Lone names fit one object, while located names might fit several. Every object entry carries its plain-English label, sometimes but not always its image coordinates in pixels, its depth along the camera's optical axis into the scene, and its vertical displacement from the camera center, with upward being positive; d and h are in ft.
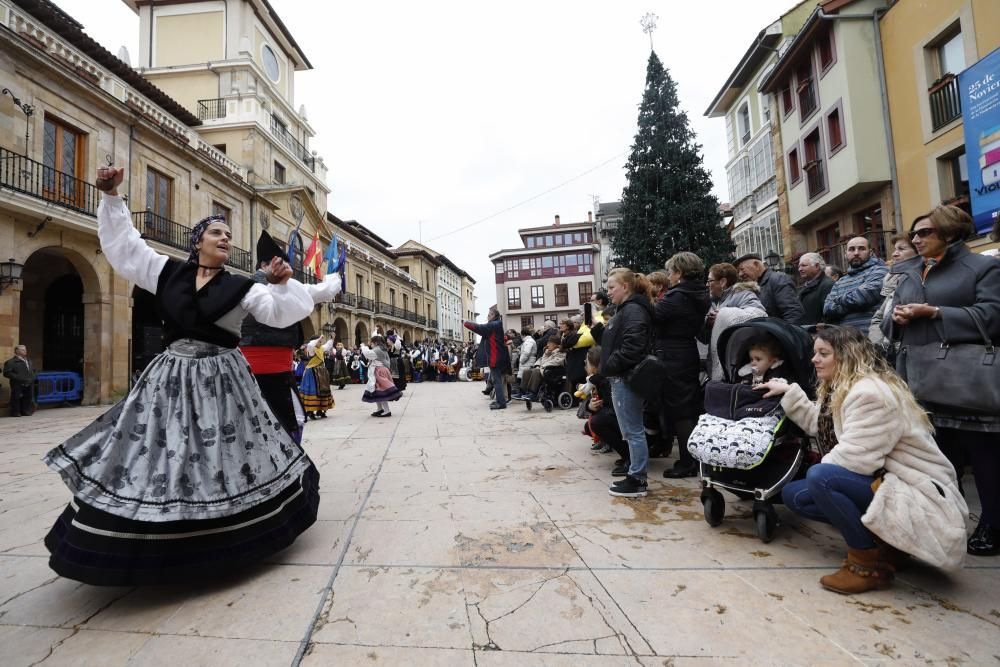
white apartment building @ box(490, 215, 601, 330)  181.16 +30.99
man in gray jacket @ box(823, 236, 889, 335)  13.46 +1.47
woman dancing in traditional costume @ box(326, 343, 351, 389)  55.11 +0.11
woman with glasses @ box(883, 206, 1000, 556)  8.13 +0.50
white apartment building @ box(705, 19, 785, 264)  59.06 +26.31
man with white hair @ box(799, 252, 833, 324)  15.99 +1.93
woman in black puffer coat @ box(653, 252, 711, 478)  13.65 +0.16
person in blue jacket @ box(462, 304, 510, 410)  31.35 +0.50
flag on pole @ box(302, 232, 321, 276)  55.57 +12.98
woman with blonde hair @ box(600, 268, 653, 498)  12.03 +0.04
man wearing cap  14.28 +1.68
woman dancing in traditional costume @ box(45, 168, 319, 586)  7.03 -1.22
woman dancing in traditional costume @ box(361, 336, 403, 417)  30.07 -1.06
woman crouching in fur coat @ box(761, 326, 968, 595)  6.81 -2.06
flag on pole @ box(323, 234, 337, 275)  53.92 +14.32
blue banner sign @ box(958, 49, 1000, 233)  29.66 +12.74
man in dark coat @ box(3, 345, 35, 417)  35.76 +0.01
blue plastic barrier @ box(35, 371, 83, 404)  41.83 -0.60
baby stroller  8.99 -2.09
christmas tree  71.31 +23.43
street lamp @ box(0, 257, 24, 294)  36.37 +8.13
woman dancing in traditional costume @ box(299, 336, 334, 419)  30.27 -1.05
